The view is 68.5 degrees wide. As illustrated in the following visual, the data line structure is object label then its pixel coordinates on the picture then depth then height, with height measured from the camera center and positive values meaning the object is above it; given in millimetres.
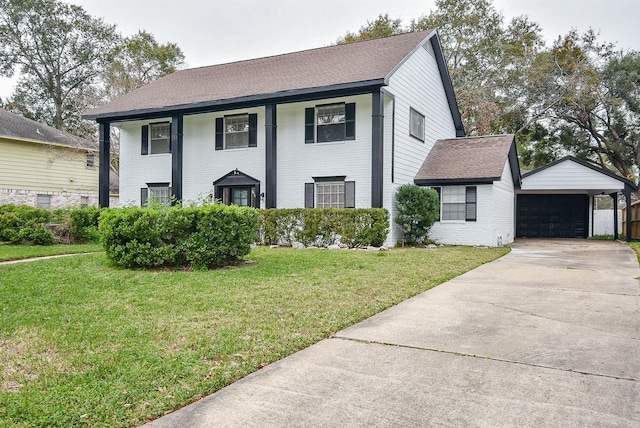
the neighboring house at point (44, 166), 22062 +2371
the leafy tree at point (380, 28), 28469 +11334
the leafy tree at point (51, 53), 32844 +11477
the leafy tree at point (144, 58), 30531 +10325
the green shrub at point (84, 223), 13891 -315
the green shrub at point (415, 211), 13859 +68
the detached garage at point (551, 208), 19422 +270
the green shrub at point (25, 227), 13180 -419
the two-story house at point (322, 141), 14484 +2508
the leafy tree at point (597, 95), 25516 +6512
